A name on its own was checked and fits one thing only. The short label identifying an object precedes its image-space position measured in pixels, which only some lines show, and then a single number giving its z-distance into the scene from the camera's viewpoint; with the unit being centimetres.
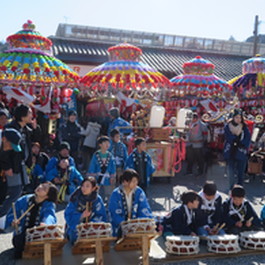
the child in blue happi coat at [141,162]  548
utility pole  1706
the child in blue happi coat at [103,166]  528
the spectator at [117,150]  604
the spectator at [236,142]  620
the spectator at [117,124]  690
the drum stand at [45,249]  307
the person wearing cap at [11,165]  390
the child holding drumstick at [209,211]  415
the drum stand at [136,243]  328
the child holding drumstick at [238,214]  428
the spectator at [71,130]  738
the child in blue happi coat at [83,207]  387
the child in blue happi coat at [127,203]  402
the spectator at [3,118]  559
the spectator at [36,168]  565
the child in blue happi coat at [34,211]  355
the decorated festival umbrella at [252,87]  1020
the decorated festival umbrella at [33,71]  749
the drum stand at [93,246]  325
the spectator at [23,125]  423
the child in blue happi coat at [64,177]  552
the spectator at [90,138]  736
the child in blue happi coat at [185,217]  401
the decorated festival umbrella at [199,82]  1032
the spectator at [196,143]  776
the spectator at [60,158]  564
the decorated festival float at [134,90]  692
